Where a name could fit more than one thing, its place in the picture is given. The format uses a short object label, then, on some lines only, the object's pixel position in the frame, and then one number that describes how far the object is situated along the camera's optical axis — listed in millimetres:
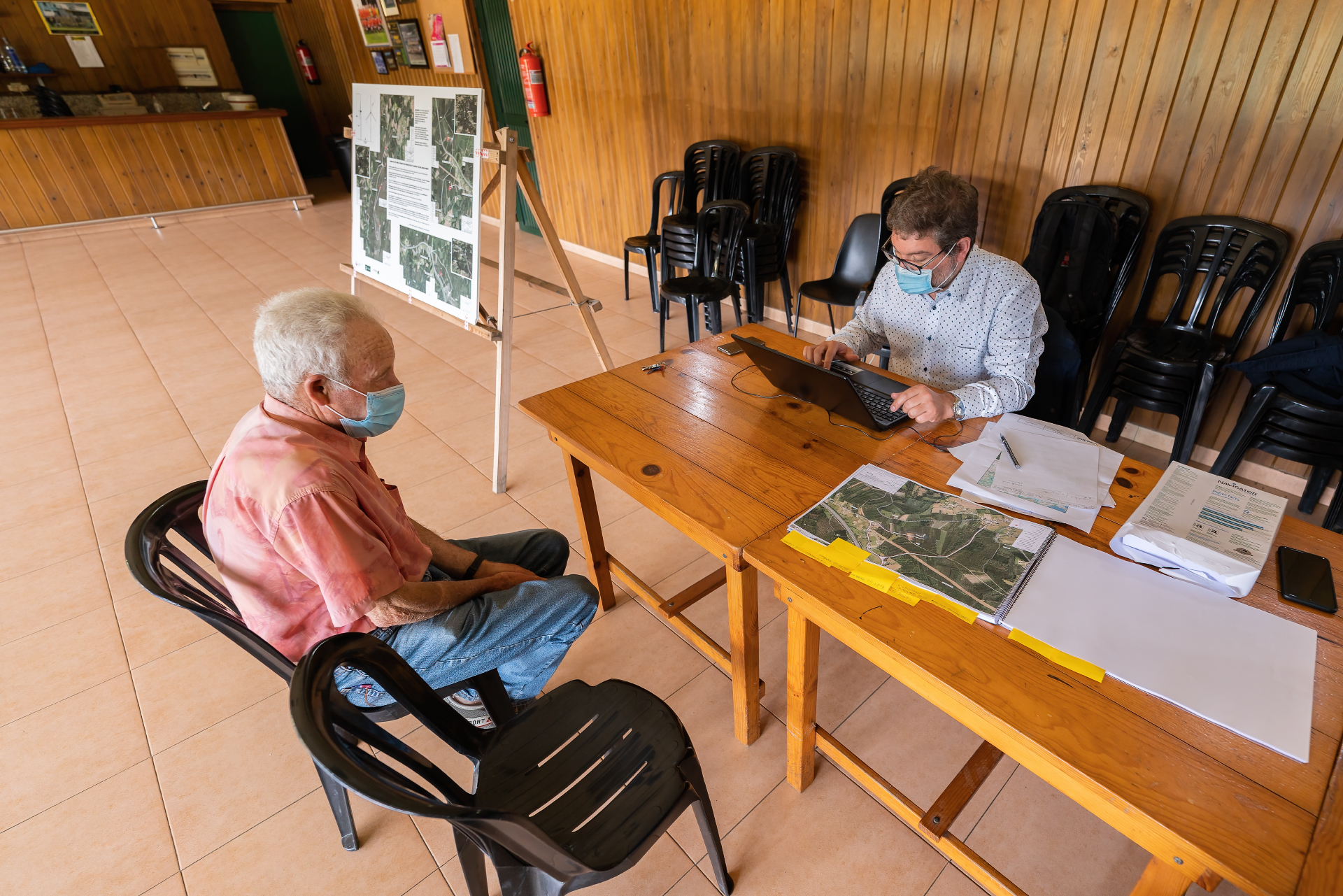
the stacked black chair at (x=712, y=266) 3439
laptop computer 1361
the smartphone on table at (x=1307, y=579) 922
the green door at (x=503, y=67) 5520
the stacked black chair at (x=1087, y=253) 2535
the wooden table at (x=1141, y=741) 681
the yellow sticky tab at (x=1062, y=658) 863
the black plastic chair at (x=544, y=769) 812
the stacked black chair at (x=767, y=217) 3688
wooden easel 2371
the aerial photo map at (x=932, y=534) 1017
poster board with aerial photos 2463
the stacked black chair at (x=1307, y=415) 2084
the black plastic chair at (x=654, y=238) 4207
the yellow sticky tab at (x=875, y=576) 1027
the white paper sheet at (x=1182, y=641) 792
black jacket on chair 2004
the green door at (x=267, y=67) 8812
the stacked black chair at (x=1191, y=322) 2289
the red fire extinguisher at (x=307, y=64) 9117
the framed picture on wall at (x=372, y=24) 6984
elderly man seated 1092
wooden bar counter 6613
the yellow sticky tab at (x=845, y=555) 1073
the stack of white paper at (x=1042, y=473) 1156
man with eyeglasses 1561
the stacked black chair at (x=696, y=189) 3795
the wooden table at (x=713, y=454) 1263
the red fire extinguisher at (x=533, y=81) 5230
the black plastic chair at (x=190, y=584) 1042
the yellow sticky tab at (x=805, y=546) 1106
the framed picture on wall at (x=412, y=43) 6453
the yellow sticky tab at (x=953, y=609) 963
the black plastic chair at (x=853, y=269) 3262
